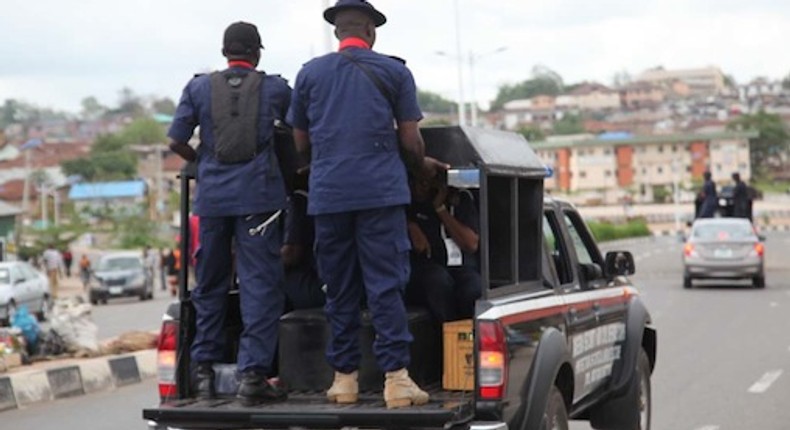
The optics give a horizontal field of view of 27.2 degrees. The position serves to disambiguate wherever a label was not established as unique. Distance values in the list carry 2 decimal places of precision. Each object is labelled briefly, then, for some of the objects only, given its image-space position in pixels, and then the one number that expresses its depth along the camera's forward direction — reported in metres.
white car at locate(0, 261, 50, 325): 33.03
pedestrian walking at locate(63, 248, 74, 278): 71.94
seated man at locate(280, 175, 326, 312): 8.20
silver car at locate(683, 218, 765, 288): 31.53
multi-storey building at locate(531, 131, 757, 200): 184.62
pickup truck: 7.18
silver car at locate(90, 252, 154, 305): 46.31
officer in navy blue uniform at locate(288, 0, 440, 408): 7.19
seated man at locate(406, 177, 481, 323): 7.80
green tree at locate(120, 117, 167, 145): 189.62
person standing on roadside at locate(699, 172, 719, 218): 34.06
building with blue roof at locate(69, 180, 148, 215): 150.07
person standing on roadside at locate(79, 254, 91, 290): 55.49
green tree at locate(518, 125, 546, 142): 176.51
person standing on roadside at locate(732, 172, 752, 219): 34.38
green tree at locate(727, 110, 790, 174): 192.25
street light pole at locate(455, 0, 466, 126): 59.28
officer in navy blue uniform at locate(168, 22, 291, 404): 7.59
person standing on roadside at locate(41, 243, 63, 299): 53.19
